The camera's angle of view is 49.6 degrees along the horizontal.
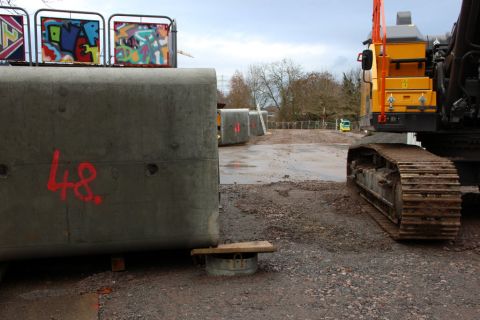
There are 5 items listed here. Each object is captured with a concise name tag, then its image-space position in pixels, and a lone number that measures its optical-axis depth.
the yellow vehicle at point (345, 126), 49.12
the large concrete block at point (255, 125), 38.03
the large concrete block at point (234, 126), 27.72
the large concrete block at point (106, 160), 4.57
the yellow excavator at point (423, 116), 5.87
